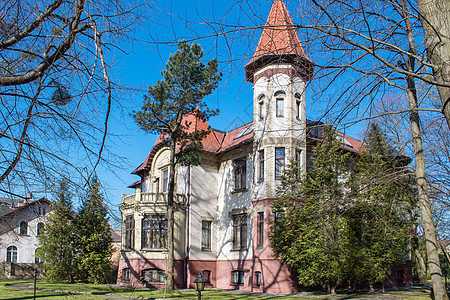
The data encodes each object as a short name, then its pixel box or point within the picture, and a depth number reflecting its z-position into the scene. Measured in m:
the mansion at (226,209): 23.50
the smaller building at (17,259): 40.62
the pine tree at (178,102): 23.88
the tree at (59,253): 29.27
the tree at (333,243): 18.91
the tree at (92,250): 29.59
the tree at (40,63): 4.98
